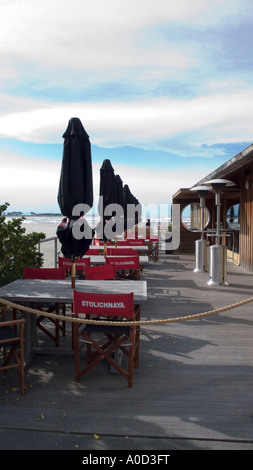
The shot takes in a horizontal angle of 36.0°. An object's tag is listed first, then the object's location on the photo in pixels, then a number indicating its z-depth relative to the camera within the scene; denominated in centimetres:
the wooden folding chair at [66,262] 620
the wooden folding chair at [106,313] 326
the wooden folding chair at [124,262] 630
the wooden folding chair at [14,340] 316
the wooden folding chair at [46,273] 469
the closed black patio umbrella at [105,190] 744
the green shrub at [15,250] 568
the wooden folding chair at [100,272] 475
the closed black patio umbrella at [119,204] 810
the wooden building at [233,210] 1044
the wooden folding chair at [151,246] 1205
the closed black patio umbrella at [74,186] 421
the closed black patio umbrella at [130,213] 1320
